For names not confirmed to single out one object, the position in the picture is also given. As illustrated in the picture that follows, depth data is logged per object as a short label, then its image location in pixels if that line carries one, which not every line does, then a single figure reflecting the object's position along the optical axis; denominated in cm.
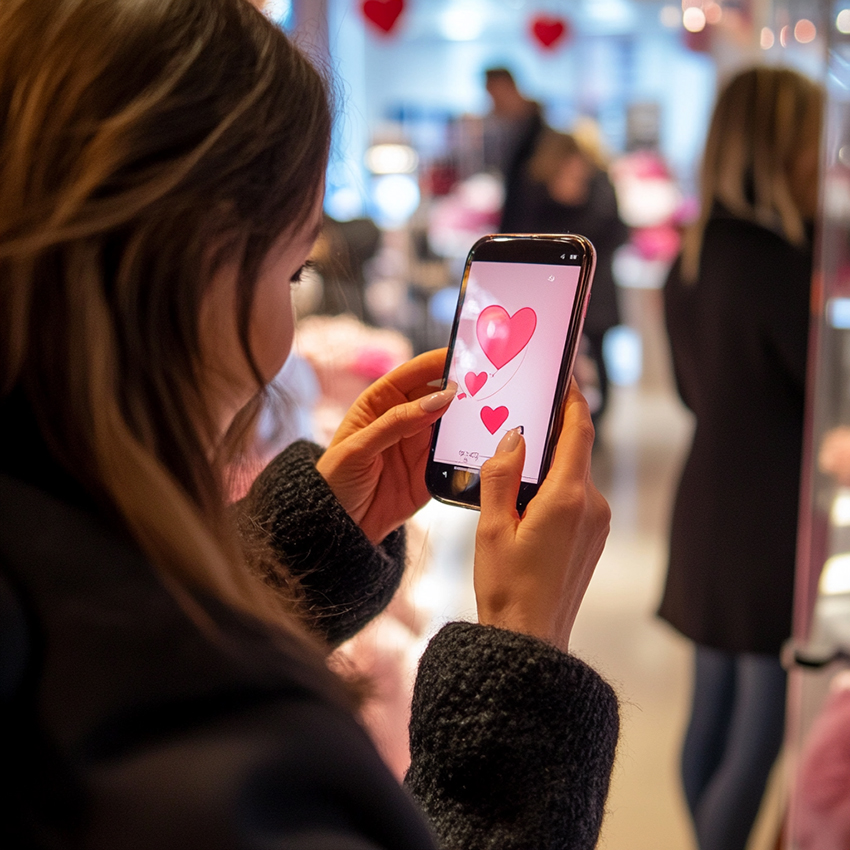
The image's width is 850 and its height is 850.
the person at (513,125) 415
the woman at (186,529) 37
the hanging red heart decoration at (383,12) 472
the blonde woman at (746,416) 154
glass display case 115
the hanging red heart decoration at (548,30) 618
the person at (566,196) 408
